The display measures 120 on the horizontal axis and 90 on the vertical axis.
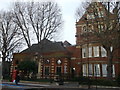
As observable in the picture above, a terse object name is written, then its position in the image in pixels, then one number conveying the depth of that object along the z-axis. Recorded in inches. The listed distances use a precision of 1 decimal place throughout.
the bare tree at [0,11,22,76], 1558.8
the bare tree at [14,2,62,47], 1350.9
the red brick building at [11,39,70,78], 1567.4
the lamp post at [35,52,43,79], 1379.2
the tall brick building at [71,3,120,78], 1362.0
